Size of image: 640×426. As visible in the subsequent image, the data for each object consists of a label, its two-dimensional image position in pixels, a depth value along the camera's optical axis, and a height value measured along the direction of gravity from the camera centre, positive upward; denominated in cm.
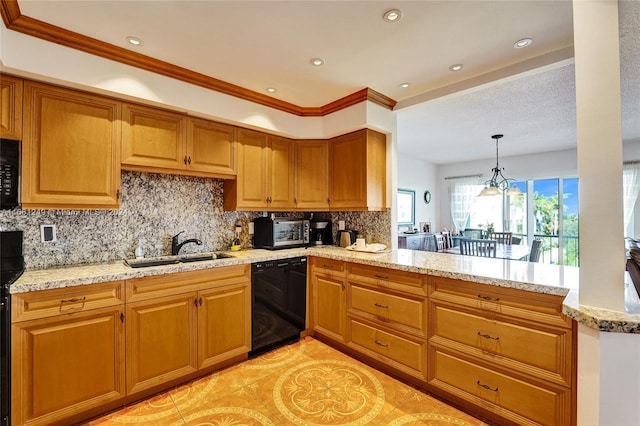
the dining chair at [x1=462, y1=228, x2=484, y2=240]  649 -42
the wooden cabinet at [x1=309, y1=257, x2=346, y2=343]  275 -84
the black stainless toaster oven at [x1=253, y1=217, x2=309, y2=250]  304 -20
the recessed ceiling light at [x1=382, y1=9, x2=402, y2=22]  169 +123
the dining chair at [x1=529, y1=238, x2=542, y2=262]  357 -47
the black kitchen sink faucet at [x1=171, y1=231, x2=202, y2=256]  258 -27
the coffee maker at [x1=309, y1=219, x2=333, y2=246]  342 -22
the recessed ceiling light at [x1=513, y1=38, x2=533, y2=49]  196 +122
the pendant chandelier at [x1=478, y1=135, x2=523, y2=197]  459 +41
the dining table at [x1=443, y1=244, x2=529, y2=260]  381 -54
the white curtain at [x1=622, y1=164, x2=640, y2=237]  461 +46
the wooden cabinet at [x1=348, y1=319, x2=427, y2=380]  215 -111
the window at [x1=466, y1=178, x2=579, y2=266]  551 -1
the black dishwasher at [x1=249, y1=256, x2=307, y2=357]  261 -86
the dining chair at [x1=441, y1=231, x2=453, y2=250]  590 -55
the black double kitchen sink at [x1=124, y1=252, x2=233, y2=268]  227 -39
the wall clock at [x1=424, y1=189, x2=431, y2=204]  698 +46
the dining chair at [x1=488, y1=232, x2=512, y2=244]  482 -42
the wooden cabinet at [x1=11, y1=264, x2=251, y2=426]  165 -86
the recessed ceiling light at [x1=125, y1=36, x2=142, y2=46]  195 +123
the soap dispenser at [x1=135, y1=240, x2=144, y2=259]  245 -32
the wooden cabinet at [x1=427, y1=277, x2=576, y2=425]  158 -87
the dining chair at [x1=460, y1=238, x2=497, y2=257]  399 -48
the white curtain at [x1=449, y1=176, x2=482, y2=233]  671 +45
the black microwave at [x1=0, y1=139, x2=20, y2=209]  175 +27
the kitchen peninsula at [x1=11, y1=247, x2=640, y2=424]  160 -70
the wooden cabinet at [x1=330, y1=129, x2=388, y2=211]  298 +48
